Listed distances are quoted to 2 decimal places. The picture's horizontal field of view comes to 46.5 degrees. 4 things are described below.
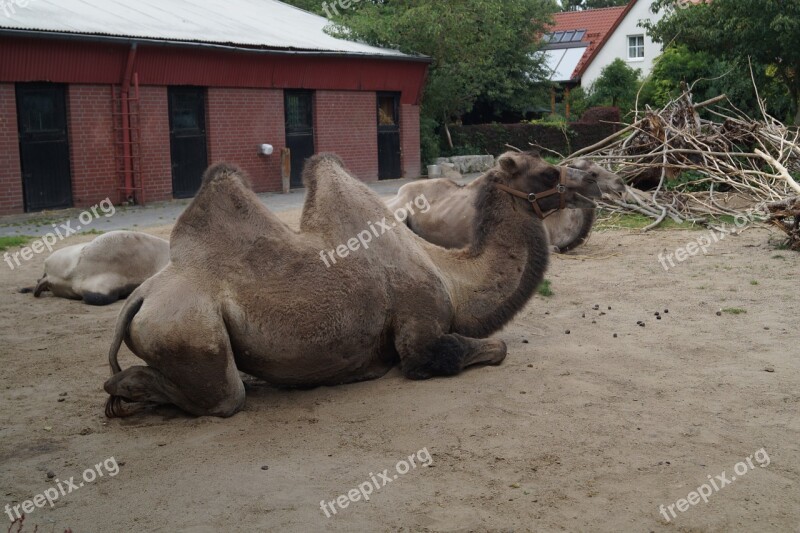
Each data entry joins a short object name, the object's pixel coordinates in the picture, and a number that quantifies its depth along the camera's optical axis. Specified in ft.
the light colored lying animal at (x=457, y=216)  35.14
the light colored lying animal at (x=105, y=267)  32.91
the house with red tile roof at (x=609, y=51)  168.04
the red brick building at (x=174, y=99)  63.67
